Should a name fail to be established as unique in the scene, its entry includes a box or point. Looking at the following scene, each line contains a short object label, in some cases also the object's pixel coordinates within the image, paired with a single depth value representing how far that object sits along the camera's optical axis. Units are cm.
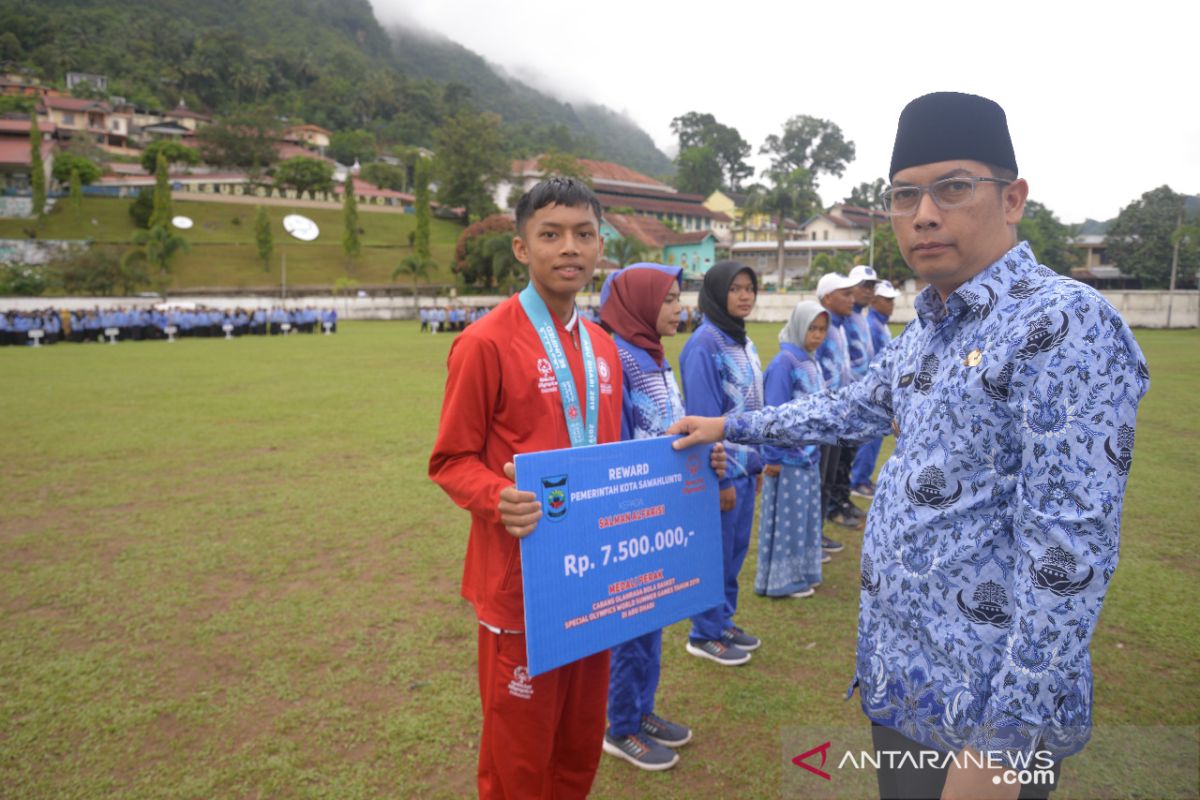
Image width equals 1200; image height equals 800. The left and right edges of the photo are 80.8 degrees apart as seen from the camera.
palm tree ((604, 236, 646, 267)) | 4044
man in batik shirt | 130
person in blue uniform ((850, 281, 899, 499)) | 721
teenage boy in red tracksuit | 210
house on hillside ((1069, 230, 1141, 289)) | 4709
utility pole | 3072
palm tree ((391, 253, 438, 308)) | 4581
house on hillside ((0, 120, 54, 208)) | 5541
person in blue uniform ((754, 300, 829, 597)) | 477
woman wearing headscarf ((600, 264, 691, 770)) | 312
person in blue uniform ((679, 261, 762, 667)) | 380
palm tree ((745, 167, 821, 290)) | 5138
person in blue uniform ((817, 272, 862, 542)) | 591
